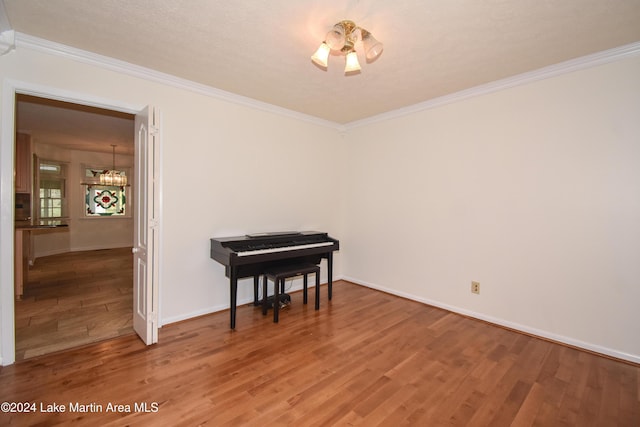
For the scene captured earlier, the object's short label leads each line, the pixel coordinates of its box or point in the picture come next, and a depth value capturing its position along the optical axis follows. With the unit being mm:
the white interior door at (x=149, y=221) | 2451
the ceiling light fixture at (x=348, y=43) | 1853
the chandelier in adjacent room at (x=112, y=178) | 6461
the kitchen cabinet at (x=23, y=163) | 4887
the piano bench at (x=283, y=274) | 3023
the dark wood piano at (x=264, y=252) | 2861
